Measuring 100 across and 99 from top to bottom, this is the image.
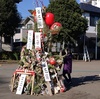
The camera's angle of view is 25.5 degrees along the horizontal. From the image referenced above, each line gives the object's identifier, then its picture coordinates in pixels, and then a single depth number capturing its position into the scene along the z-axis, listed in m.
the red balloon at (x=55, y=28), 8.82
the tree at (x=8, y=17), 22.36
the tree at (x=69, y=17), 24.89
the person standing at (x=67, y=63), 9.58
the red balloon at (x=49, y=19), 8.93
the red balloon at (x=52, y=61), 8.50
